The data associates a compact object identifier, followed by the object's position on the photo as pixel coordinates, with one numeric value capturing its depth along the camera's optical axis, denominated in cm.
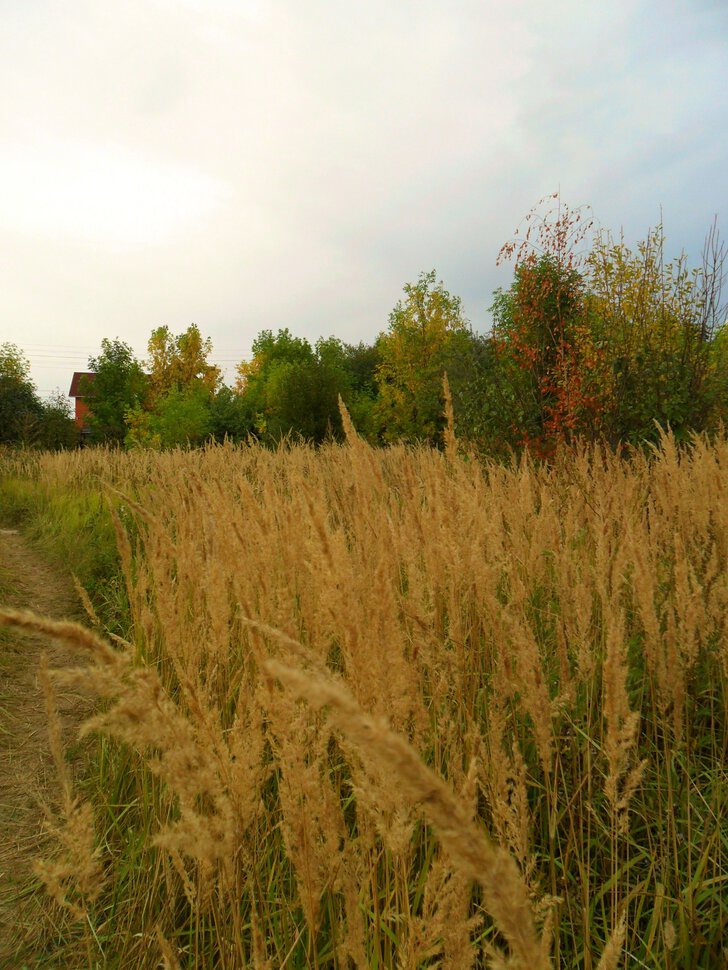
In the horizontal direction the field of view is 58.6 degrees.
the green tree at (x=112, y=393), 3216
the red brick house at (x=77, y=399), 4980
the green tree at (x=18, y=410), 2688
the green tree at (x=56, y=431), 2739
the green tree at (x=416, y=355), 2278
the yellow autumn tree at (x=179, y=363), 3309
